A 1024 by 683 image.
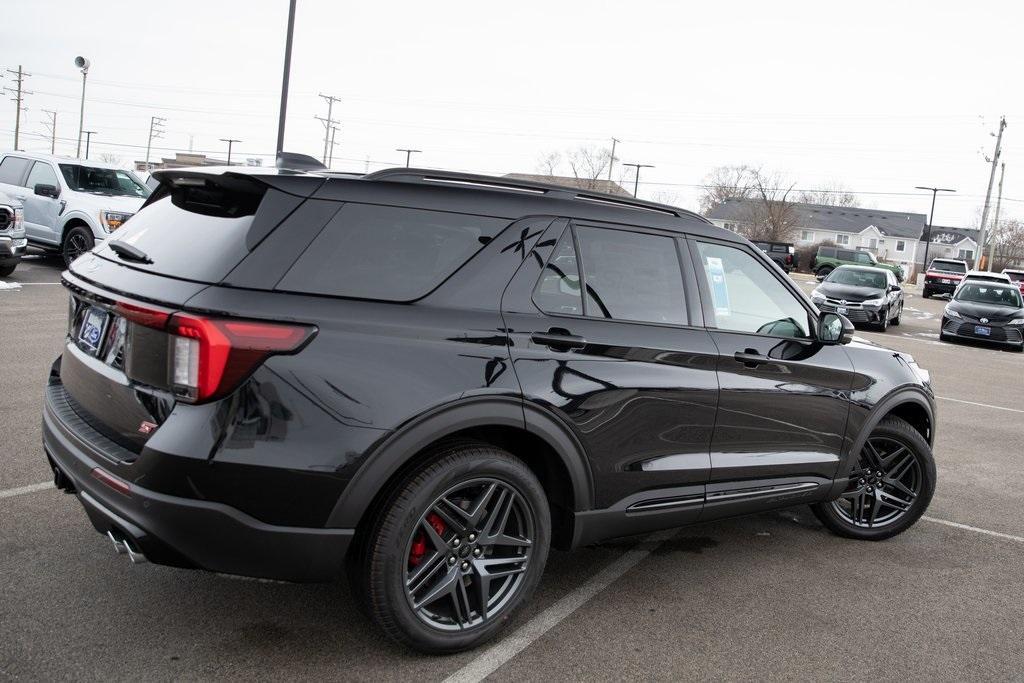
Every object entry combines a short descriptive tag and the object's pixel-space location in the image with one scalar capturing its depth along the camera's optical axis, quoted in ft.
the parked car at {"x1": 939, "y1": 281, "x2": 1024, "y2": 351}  60.44
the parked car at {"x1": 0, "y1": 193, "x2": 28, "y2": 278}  41.52
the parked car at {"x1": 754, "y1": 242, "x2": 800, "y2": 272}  156.66
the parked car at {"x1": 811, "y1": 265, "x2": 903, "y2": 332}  63.31
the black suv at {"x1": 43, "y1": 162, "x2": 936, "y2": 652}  9.14
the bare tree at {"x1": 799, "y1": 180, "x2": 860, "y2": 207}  346.74
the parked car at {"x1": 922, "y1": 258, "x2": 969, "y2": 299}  124.26
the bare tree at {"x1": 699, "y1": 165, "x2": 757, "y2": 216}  299.99
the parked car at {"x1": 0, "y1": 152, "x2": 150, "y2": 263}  48.55
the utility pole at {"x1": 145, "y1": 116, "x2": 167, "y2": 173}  354.54
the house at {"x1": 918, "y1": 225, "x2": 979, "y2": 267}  361.10
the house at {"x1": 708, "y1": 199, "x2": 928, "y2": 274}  333.83
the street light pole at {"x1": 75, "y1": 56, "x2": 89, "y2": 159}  161.68
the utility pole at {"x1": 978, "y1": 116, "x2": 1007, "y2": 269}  171.73
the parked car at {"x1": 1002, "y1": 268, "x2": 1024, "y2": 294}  119.71
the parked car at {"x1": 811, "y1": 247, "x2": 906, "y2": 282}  152.87
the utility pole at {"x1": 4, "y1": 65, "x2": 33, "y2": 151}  273.13
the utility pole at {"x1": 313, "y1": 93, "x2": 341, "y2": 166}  239.50
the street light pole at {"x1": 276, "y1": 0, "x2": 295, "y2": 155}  68.28
